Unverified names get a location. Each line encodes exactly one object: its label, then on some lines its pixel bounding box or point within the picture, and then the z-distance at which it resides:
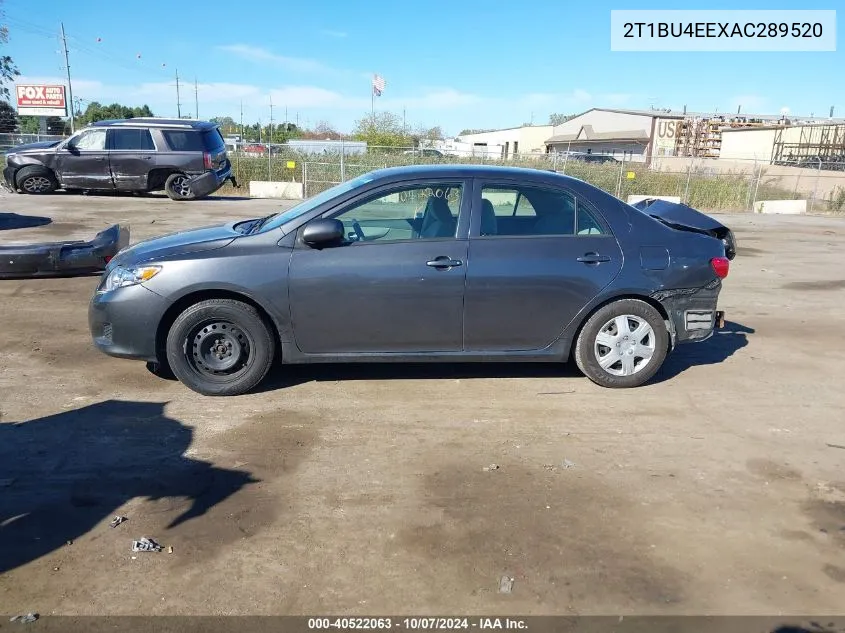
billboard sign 50.69
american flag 43.75
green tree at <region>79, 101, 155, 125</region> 67.12
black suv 18.28
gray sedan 4.87
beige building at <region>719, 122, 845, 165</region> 46.97
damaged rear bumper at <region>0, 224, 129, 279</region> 8.55
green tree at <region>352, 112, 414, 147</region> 41.23
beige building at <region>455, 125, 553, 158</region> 73.75
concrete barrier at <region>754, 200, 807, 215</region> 25.20
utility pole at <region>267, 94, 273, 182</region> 25.03
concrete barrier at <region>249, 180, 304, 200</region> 22.84
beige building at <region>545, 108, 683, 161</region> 58.72
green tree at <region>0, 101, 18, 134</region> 41.02
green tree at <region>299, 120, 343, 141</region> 65.78
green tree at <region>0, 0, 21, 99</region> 29.73
